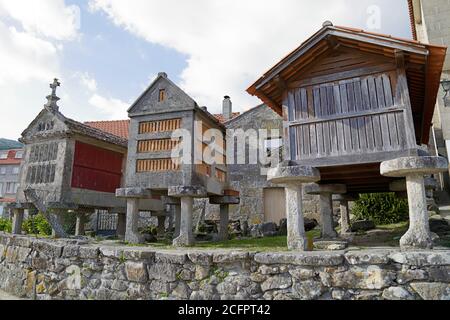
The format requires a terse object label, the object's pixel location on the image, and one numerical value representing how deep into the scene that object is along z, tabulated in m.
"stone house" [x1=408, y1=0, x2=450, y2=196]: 9.73
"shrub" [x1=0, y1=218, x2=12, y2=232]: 12.61
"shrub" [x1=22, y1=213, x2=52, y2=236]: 12.22
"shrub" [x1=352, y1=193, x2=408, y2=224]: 9.54
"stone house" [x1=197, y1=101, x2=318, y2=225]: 14.24
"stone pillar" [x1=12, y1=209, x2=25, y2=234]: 9.79
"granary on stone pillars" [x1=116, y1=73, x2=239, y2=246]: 7.02
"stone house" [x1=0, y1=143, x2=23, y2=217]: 39.09
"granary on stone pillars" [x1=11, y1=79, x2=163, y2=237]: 8.87
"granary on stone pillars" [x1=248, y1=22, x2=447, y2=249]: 4.74
